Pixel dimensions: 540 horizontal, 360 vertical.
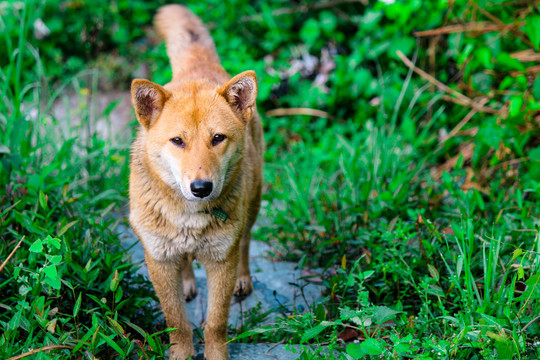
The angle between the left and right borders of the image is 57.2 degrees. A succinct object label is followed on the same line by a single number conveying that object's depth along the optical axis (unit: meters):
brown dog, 2.74
